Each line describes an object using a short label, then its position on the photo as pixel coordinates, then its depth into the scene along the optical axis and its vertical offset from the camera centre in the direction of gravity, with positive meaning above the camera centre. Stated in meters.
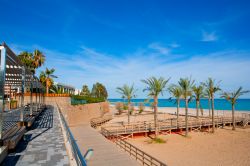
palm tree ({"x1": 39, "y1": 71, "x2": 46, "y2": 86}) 39.15 +2.89
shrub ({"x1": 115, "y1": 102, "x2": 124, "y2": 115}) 56.66 -5.08
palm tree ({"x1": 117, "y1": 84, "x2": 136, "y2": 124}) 36.31 -0.28
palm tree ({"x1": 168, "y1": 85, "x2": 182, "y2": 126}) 31.05 -0.08
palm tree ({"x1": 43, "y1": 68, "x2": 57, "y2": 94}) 38.56 +3.06
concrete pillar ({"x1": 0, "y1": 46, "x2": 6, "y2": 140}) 4.68 +0.45
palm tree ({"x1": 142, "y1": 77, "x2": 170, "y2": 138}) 27.41 +0.53
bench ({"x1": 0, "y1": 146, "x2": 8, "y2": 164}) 4.76 -1.61
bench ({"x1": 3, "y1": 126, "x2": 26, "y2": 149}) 5.48 -1.54
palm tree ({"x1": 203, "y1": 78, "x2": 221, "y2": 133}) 33.10 +0.45
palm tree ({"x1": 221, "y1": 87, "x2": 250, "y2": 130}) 34.25 -0.87
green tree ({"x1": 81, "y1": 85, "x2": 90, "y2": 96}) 102.00 +0.89
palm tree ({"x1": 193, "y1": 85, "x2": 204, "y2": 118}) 39.50 -0.31
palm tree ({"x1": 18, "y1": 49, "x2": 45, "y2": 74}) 36.86 +6.50
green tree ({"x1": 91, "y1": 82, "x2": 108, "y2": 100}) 108.62 +0.38
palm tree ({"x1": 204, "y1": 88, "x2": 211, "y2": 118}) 34.52 -0.47
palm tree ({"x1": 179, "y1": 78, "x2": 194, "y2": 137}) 29.18 +0.56
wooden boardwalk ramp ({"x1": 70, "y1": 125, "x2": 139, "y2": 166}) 12.18 -4.75
